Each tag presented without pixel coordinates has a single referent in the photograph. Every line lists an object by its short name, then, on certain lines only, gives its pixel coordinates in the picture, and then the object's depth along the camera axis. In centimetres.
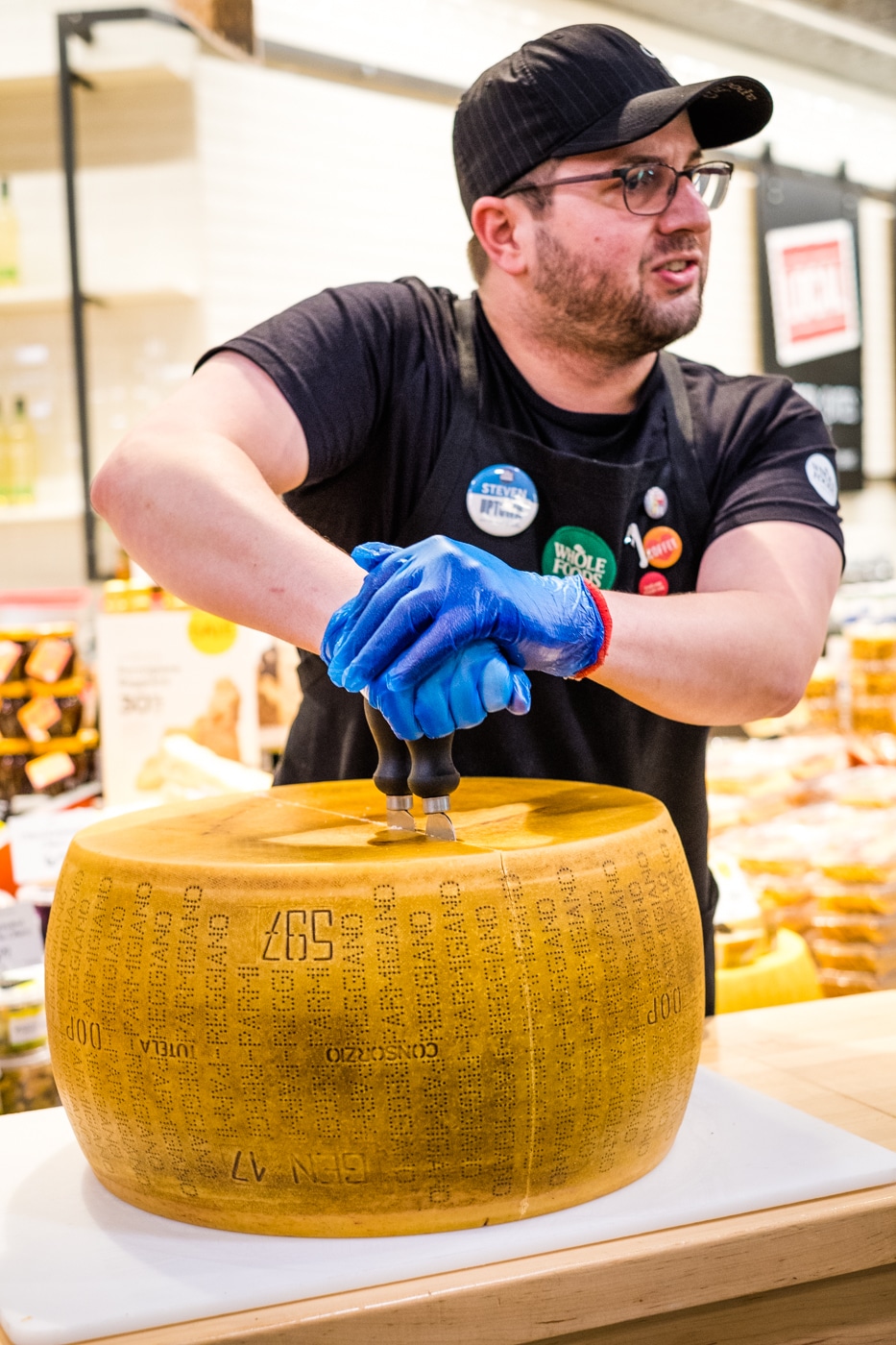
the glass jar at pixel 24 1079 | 159
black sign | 482
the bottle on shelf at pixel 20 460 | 363
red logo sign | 486
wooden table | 72
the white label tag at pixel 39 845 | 203
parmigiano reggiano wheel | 78
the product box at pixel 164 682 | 249
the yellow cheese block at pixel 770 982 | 212
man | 122
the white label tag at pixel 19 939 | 175
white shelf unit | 362
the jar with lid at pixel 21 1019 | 159
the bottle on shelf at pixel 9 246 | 356
